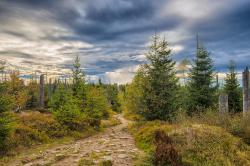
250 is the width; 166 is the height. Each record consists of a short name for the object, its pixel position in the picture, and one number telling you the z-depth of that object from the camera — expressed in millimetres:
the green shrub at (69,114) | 14777
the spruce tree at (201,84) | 16795
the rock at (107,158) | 7334
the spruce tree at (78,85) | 17721
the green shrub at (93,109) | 17997
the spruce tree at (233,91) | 18846
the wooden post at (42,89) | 28839
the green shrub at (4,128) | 9390
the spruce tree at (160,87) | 14380
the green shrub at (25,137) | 10295
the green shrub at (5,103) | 9610
